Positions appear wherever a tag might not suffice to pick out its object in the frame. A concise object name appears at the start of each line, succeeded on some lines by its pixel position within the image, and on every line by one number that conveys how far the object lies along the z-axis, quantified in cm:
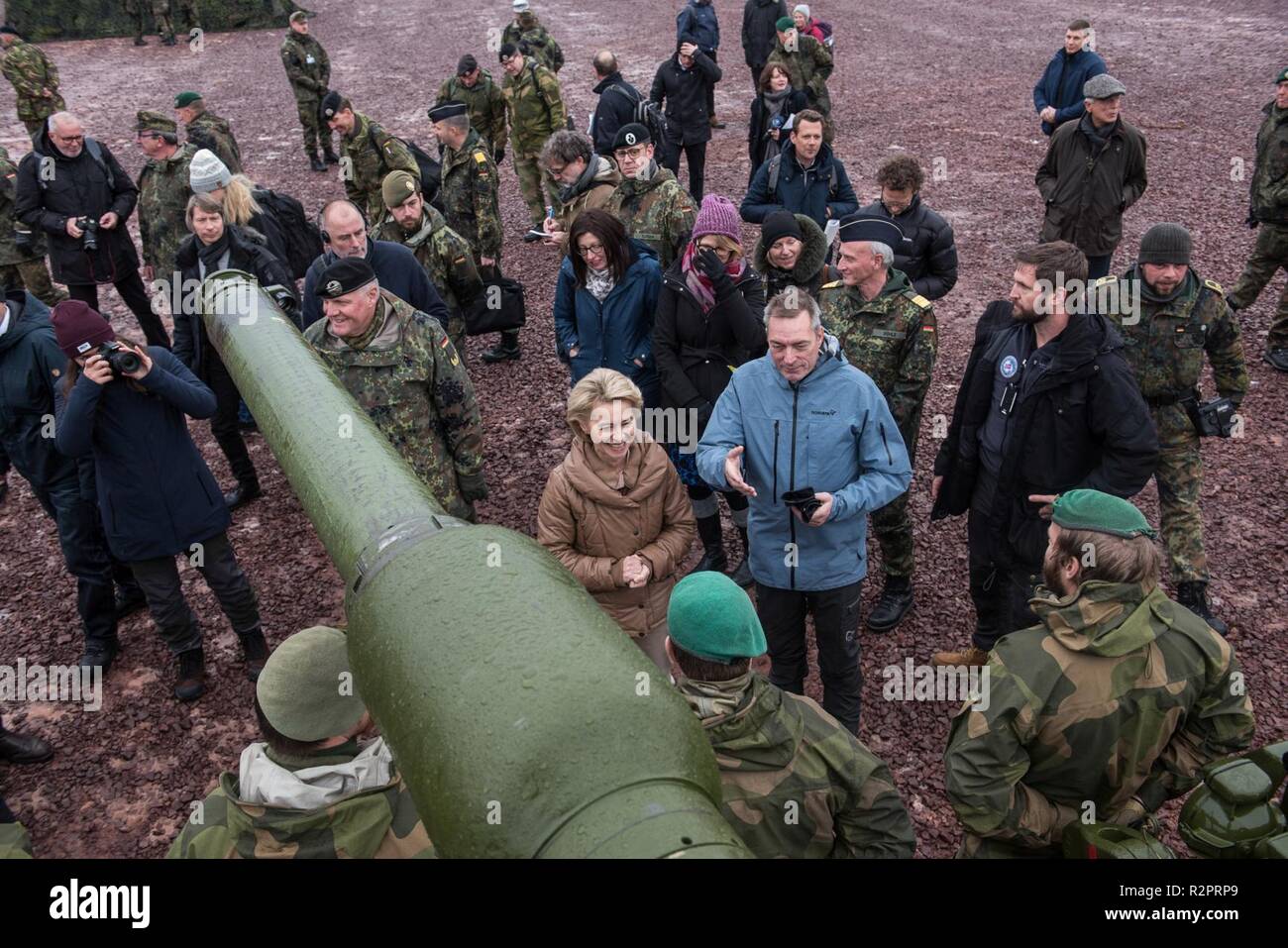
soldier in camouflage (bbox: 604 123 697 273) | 699
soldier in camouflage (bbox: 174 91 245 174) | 1021
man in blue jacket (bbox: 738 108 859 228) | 792
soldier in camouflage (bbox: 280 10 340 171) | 1472
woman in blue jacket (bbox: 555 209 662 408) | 602
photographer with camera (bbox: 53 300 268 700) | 499
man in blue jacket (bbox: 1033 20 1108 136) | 1033
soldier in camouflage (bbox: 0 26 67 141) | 1166
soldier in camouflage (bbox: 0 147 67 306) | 910
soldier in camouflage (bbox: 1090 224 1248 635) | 553
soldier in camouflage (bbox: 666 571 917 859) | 279
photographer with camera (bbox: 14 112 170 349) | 848
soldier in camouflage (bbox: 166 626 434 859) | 263
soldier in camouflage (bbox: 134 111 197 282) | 823
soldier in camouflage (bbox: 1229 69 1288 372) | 822
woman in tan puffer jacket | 449
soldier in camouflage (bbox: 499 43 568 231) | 1152
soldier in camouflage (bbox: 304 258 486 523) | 506
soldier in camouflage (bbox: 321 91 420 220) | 930
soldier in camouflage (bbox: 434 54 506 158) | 1233
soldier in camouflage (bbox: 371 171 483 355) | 713
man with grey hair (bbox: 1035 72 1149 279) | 789
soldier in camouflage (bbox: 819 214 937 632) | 545
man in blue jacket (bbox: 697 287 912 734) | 438
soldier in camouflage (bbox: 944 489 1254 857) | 308
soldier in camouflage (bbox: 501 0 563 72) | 1389
